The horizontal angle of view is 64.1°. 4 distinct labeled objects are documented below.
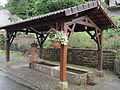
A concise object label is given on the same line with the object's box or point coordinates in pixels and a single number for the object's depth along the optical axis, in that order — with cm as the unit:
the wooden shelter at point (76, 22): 393
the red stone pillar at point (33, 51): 620
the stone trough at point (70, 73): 433
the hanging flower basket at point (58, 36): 381
